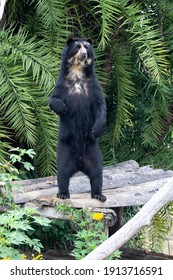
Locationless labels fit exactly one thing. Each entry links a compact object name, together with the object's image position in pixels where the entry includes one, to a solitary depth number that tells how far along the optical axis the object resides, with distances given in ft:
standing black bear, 47.37
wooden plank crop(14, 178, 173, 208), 46.93
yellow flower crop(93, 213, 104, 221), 40.60
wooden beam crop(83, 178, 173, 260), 29.76
